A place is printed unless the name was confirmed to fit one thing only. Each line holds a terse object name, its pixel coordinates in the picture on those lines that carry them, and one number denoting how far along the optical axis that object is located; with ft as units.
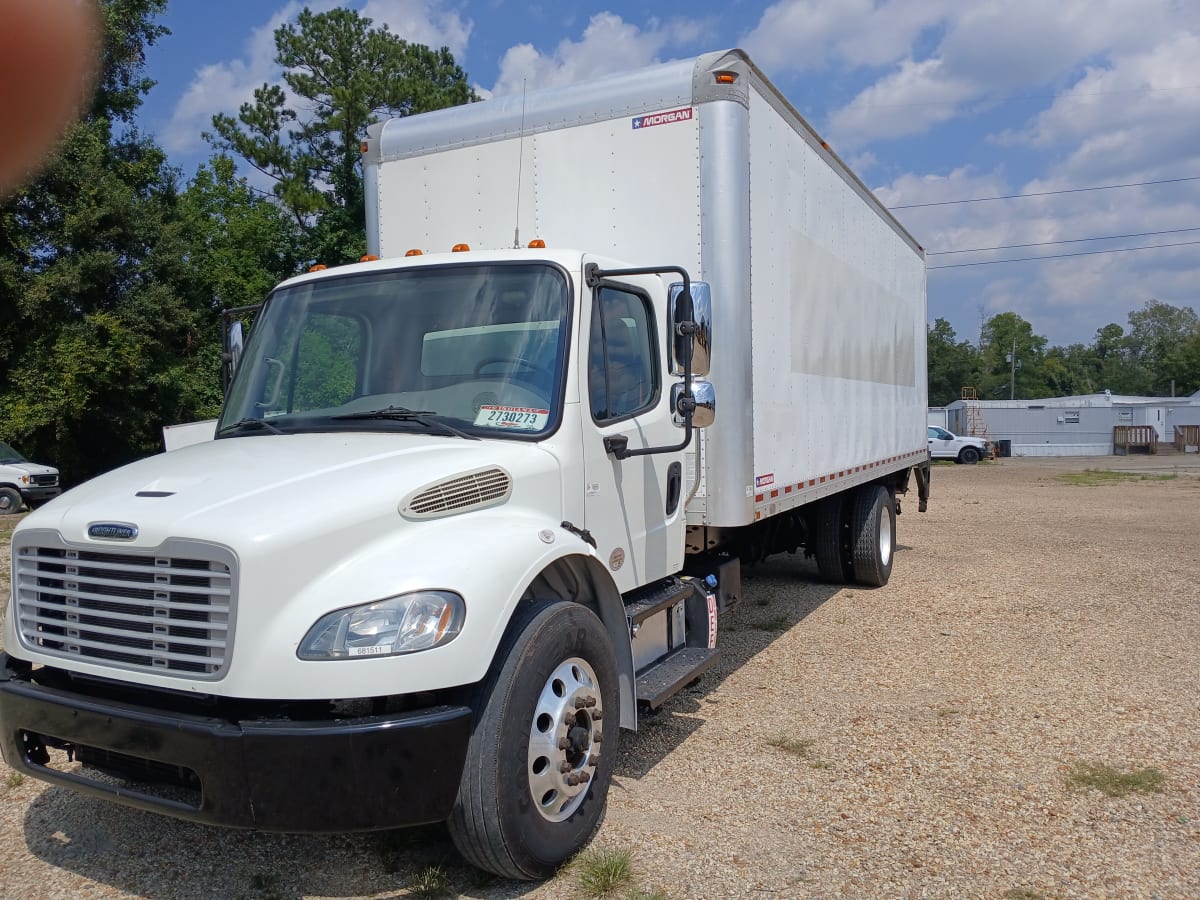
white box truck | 9.71
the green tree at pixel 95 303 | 77.10
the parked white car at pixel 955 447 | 129.18
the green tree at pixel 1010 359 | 366.22
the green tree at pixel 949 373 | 336.29
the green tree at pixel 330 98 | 103.09
